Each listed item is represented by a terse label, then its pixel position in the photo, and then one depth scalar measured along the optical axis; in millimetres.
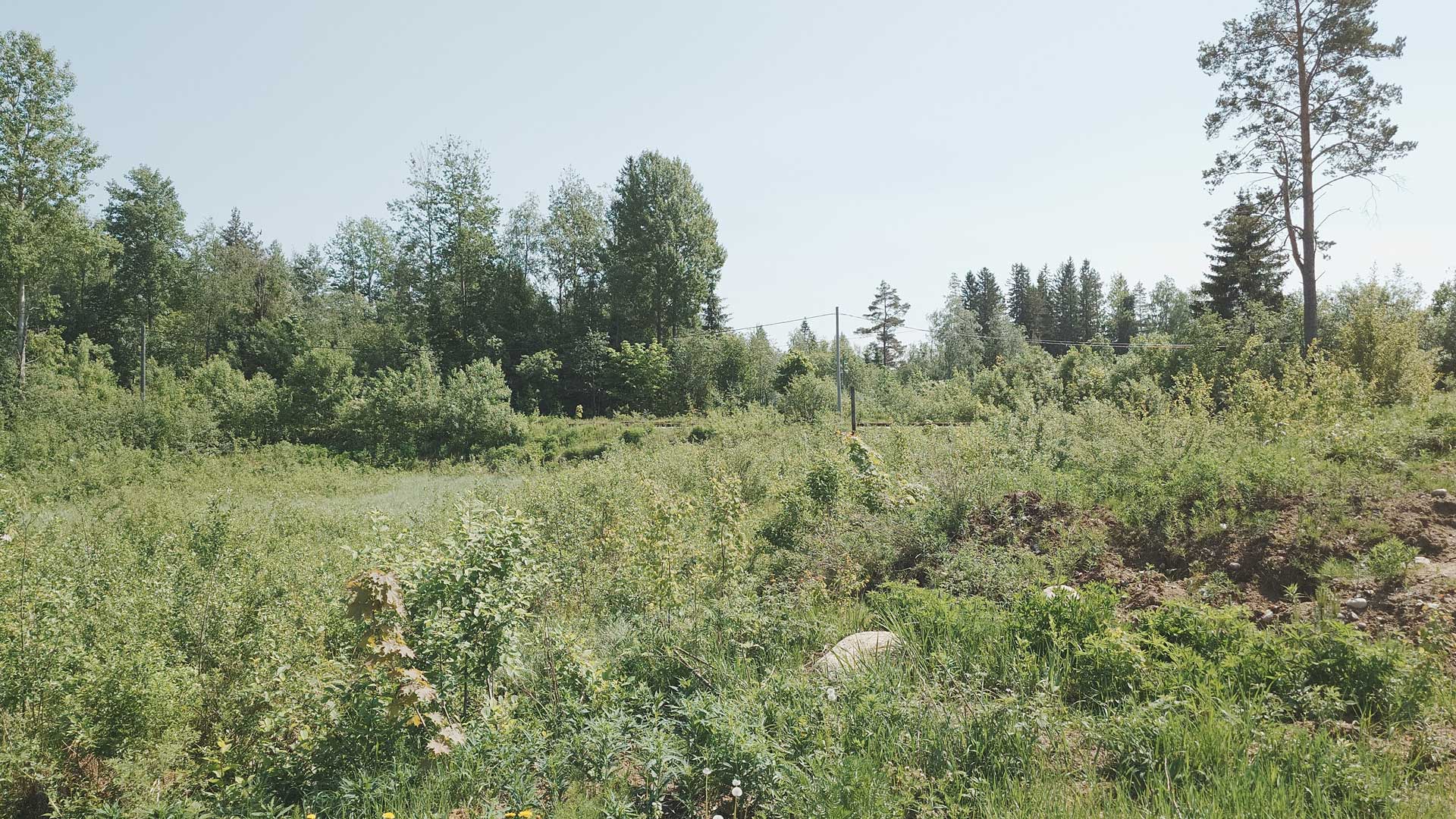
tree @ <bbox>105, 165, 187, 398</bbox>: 41281
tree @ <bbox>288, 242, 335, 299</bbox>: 57125
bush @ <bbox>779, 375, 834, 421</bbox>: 28125
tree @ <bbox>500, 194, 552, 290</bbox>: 43031
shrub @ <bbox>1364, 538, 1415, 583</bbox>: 4891
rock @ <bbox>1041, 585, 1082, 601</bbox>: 4806
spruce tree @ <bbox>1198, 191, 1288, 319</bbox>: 35750
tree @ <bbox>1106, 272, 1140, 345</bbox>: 63938
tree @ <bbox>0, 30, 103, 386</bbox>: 26172
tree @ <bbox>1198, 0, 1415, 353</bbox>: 16922
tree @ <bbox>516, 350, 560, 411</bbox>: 35094
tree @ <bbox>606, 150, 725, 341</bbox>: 39094
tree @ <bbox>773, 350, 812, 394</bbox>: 33500
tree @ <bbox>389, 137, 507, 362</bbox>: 38781
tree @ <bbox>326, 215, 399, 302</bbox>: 55875
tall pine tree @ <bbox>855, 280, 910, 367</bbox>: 72188
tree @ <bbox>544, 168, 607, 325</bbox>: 42688
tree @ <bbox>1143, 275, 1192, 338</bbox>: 63812
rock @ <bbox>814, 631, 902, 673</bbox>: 4691
